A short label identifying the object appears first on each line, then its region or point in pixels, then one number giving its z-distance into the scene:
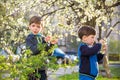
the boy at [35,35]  6.06
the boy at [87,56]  6.03
